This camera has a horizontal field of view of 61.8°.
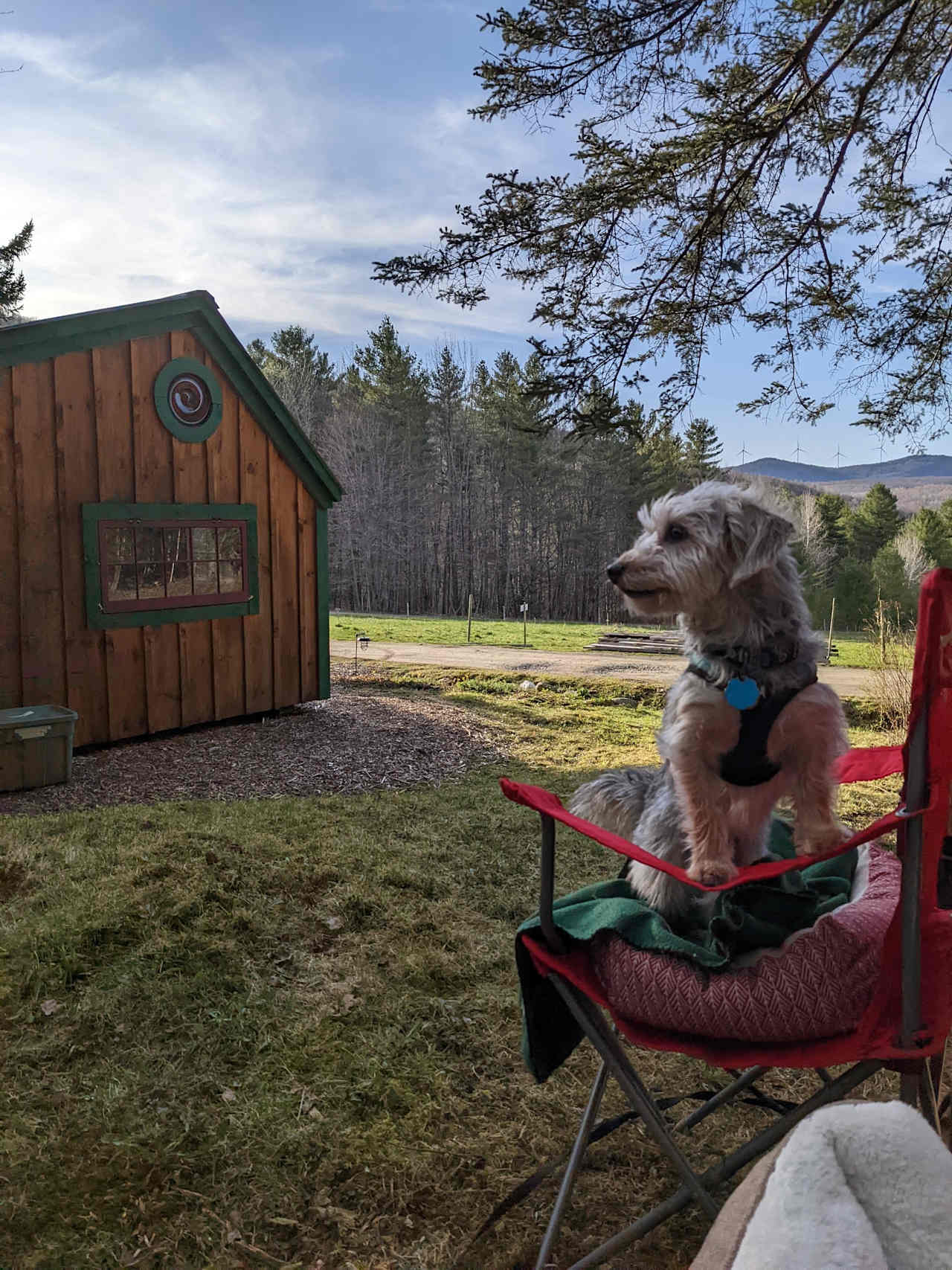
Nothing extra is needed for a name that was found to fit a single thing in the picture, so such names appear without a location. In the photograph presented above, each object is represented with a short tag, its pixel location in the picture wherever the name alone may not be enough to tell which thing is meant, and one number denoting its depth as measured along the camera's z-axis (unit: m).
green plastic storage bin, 5.79
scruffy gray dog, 1.67
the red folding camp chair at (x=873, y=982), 1.45
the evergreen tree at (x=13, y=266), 23.56
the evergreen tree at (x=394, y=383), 34.66
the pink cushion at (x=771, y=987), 1.57
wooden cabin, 6.43
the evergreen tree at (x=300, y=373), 38.28
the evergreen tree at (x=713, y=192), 4.79
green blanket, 1.76
